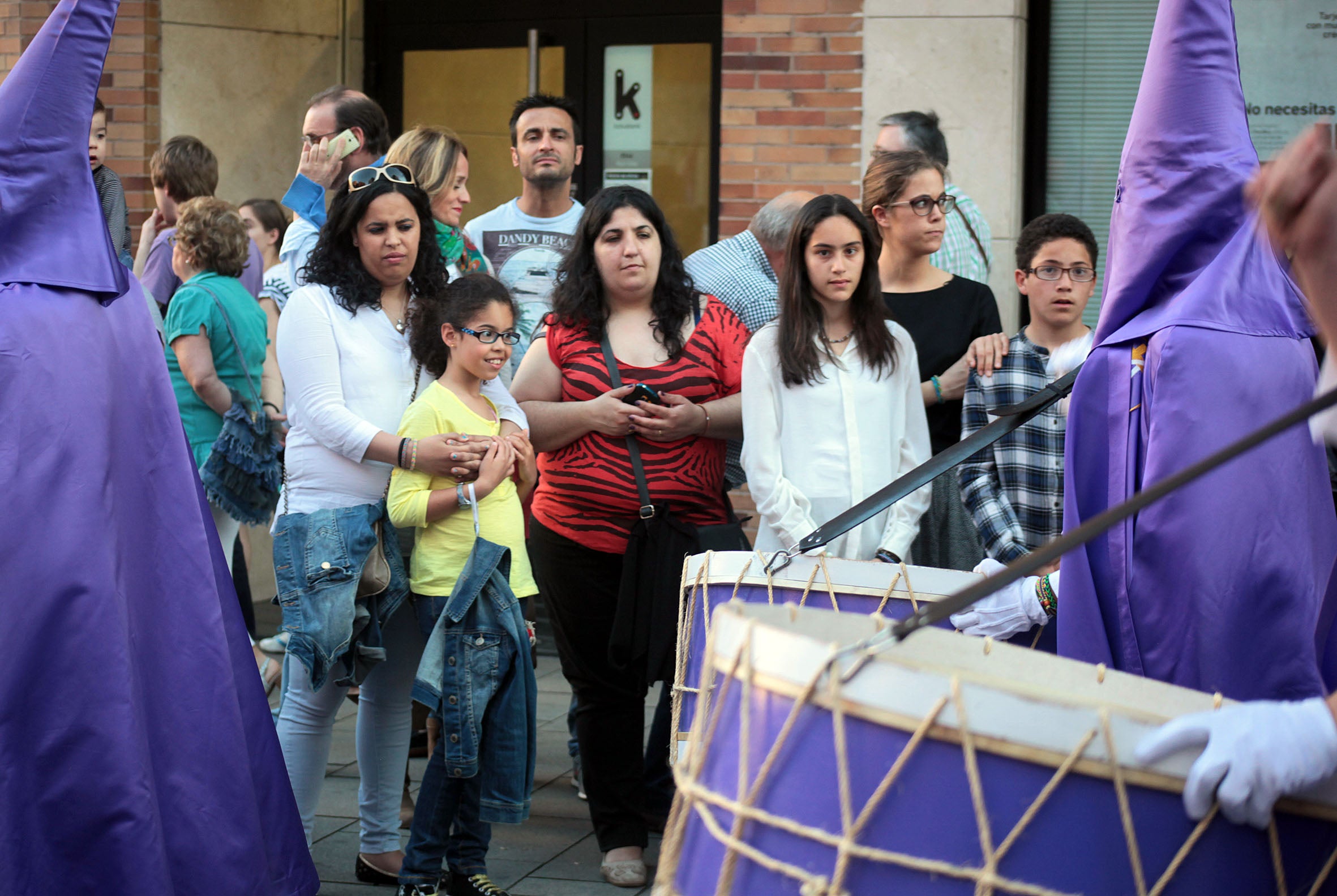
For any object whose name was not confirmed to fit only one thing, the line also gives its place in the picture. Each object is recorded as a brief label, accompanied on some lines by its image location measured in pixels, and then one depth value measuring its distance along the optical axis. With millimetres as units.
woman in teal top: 10836
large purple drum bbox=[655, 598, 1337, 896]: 3000
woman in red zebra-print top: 8141
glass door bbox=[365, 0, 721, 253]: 15742
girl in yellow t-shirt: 7535
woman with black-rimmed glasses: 8711
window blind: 13375
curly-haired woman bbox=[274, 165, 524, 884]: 7348
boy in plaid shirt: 7527
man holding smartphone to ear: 9609
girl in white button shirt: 7695
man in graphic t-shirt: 10797
